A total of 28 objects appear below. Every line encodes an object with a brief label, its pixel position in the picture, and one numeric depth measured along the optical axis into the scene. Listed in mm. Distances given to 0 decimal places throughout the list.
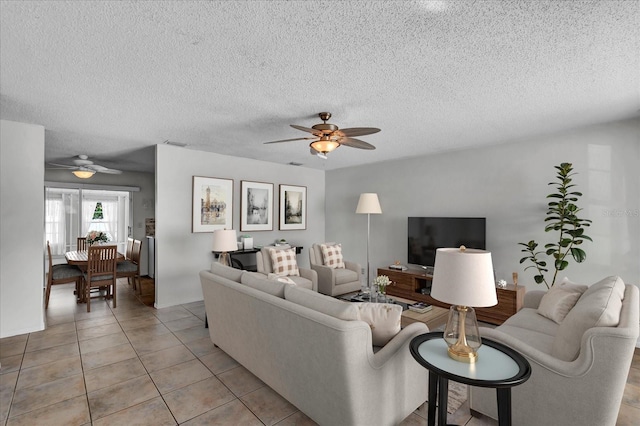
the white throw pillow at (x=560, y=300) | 2645
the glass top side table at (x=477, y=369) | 1466
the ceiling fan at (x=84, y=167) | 5105
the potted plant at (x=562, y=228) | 3494
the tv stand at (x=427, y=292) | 3875
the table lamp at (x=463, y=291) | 1574
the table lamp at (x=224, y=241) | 4055
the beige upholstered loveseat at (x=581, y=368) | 1631
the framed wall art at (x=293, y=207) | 6281
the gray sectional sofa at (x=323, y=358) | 1704
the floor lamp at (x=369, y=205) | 5309
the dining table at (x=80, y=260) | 4445
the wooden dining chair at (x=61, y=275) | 4352
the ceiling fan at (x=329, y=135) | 2887
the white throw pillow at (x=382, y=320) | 1970
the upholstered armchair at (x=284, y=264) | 4588
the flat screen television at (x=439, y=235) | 4496
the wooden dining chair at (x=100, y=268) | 4395
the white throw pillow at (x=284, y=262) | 4566
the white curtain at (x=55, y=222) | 6429
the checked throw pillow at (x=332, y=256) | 5254
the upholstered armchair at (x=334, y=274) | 4906
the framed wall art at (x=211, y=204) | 4984
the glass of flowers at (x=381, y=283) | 3536
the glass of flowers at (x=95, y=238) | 5422
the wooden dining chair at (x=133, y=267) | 4964
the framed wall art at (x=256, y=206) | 5605
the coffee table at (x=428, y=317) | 2988
